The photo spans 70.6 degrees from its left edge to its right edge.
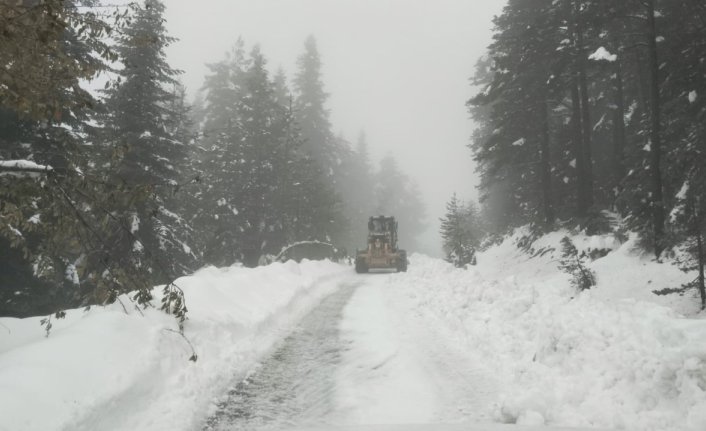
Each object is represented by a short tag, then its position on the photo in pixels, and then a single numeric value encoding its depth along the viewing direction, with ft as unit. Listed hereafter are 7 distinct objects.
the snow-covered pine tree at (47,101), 9.63
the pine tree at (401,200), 219.61
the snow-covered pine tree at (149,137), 51.49
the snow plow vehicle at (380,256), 86.02
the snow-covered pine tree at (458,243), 88.54
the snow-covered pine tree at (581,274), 37.86
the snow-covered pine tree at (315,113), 134.72
